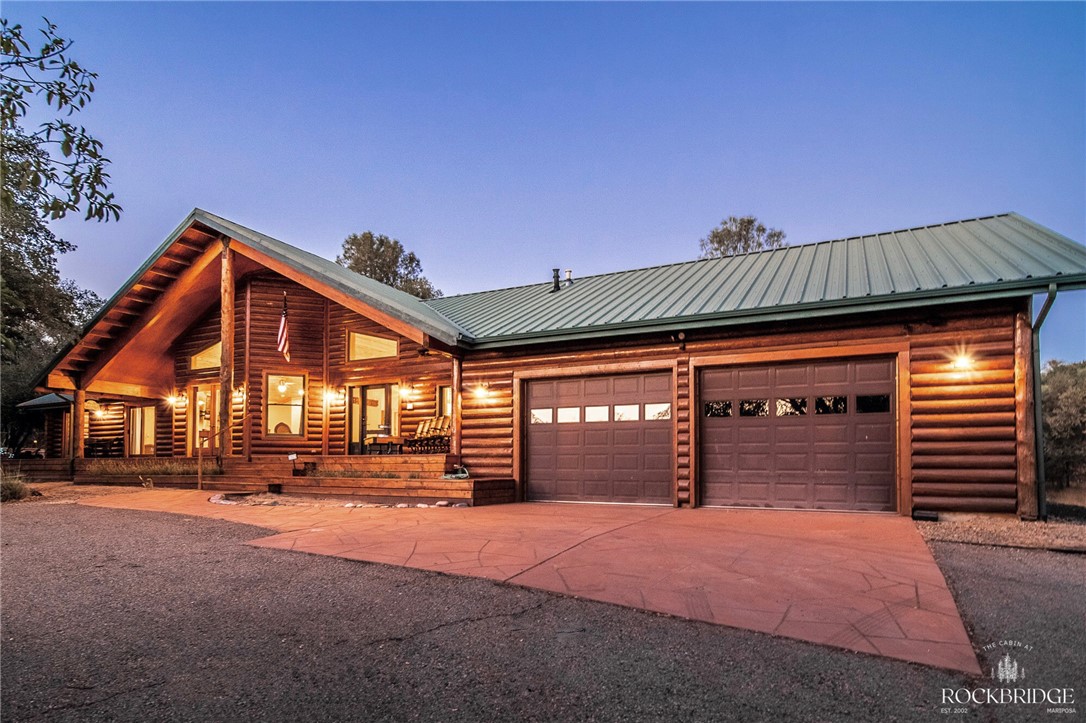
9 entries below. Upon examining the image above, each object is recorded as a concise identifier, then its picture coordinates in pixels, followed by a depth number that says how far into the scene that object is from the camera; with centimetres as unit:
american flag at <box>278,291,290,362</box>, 1552
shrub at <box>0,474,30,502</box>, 1253
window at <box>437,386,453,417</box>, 1588
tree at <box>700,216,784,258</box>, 3431
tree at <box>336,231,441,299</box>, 3972
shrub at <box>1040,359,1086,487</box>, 2425
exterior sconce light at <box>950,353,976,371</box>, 887
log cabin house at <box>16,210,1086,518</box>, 893
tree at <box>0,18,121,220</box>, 329
